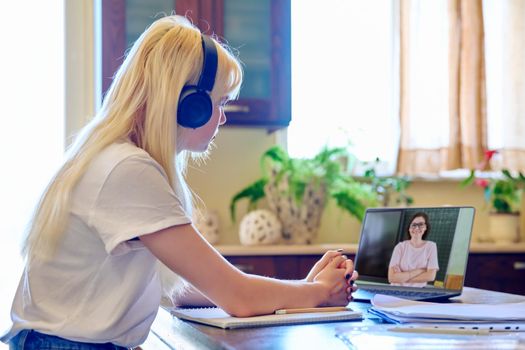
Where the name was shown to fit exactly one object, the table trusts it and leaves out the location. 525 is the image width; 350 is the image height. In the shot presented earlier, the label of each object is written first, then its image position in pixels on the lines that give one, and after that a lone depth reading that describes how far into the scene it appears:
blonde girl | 1.27
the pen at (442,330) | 1.08
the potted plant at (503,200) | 3.65
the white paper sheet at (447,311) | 1.17
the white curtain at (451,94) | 3.85
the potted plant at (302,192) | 3.47
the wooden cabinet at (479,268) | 3.17
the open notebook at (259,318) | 1.20
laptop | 1.57
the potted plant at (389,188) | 3.63
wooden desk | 1.01
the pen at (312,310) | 1.30
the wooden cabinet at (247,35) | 3.27
